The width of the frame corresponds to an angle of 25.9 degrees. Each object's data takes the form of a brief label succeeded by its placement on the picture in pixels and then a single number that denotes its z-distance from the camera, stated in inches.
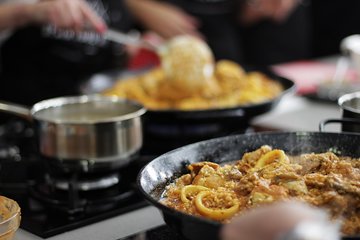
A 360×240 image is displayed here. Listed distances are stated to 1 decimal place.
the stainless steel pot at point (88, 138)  45.2
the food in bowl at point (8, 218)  36.4
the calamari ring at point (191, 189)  38.0
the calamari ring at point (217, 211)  35.3
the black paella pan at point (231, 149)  39.2
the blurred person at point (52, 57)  70.9
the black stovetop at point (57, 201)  42.6
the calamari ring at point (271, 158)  39.7
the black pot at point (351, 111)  44.7
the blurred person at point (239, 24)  86.8
